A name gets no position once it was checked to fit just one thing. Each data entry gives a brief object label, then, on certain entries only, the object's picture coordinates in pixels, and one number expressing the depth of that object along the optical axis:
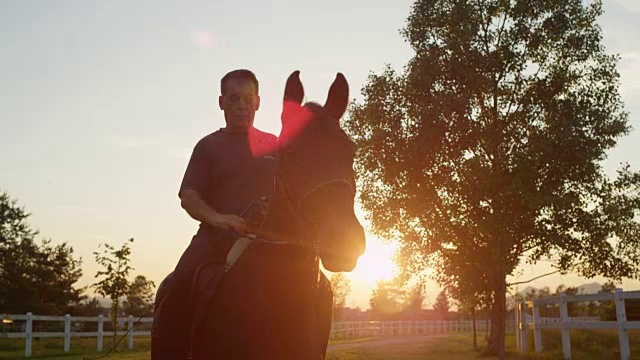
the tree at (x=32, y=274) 48.41
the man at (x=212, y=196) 4.17
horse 3.32
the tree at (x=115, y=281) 27.34
